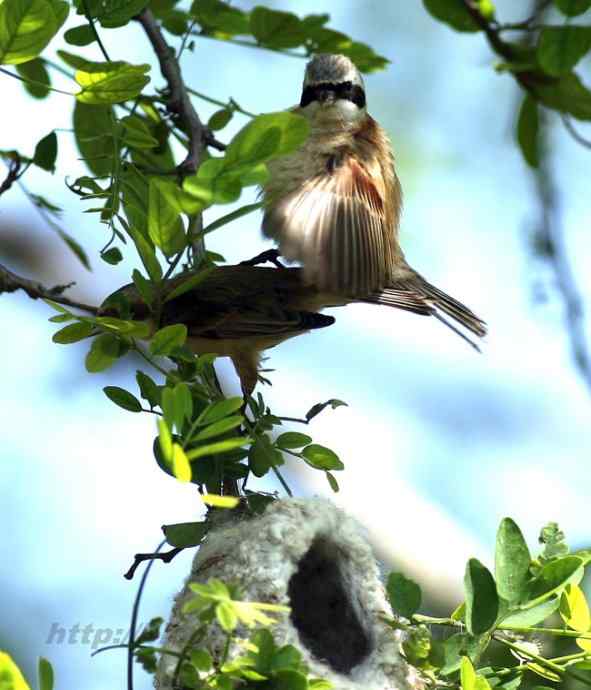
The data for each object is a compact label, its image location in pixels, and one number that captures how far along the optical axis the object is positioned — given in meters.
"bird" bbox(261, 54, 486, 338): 4.11
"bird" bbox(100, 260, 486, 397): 4.70
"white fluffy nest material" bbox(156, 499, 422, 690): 4.02
